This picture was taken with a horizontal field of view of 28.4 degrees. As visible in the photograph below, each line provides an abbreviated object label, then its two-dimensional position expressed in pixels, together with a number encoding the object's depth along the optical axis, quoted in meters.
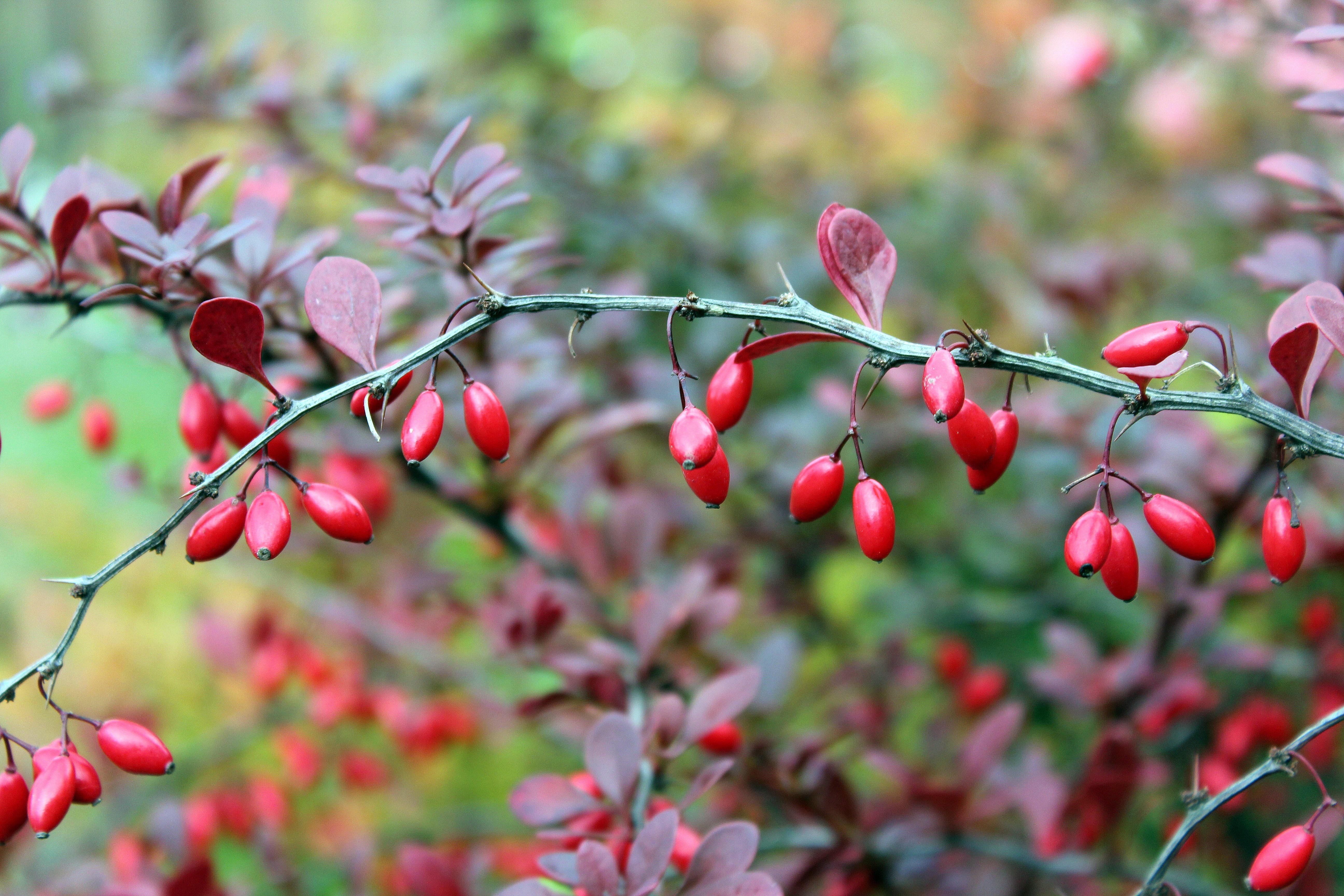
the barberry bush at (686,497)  0.31
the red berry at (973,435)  0.30
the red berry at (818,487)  0.30
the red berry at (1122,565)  0.30
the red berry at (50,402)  0.41
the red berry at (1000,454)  0.31
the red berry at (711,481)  0.30
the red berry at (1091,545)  0.30
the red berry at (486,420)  0.30
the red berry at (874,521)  0.30
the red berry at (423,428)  0.30
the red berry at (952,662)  0.51
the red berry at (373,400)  0.31
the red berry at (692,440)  0.30
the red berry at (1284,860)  0.30
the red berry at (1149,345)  0.30
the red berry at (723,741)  0.36
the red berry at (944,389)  0.29
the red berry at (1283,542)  0.30
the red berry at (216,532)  0.30
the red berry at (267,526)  0.30
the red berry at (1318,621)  0.42
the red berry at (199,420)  0.33
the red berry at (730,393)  0.30
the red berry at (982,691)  0.49
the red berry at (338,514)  0.30
